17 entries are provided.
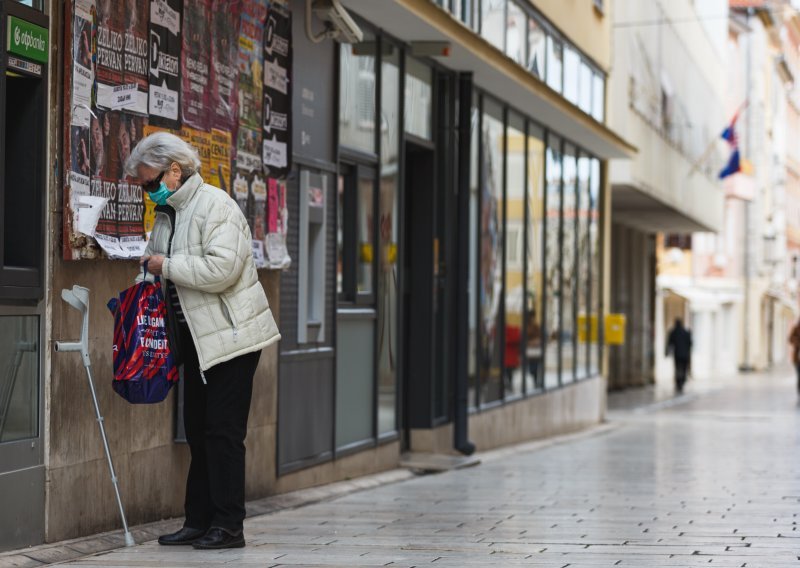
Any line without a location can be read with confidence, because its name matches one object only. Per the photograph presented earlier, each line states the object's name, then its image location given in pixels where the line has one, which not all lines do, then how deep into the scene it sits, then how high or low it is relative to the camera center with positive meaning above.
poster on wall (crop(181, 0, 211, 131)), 14.71 +1.35
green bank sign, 11.60 +1.16
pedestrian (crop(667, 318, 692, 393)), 66.99 -0.62
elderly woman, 12.10 +0.03
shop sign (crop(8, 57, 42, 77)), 11.64 +1.05
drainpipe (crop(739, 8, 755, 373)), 103.37 +2.85
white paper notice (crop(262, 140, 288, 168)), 16.85 +1.00
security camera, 17.88 +1.94
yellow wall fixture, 47.40 -0.12
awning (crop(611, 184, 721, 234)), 49.19 +2.24
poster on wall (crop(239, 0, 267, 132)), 16.17 +1.50
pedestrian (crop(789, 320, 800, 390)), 58.68 -0.35
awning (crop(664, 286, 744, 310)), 91.37 +0.92
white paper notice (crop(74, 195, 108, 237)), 12.51 +0.47
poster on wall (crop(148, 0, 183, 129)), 14.00 +1.30
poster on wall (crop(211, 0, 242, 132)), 15.46 +1.41
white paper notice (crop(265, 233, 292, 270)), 16.85 +0.40
